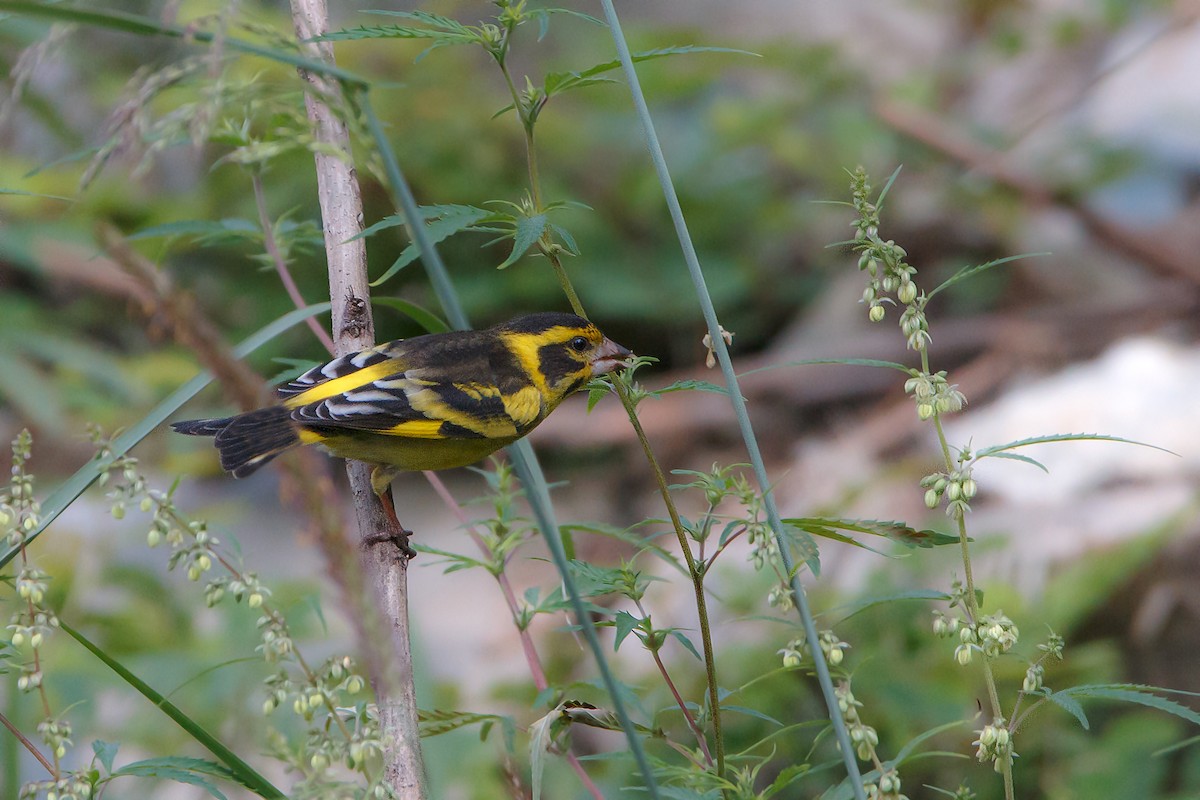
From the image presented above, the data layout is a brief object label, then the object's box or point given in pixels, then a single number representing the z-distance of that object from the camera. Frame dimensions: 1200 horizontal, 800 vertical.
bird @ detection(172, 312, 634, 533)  5.43
